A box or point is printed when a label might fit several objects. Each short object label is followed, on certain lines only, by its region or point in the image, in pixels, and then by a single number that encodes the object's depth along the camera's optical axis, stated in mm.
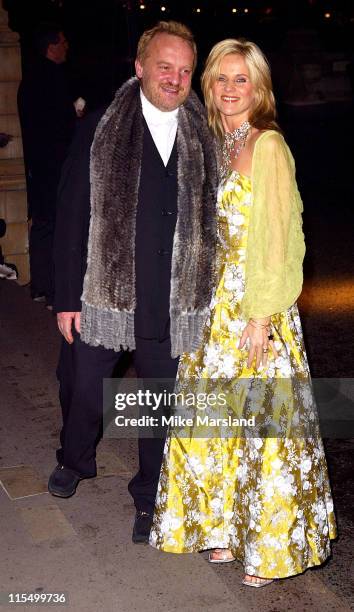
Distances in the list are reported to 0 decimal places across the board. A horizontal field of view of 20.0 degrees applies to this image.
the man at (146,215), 3809
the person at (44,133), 7609
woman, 3605
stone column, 8195
